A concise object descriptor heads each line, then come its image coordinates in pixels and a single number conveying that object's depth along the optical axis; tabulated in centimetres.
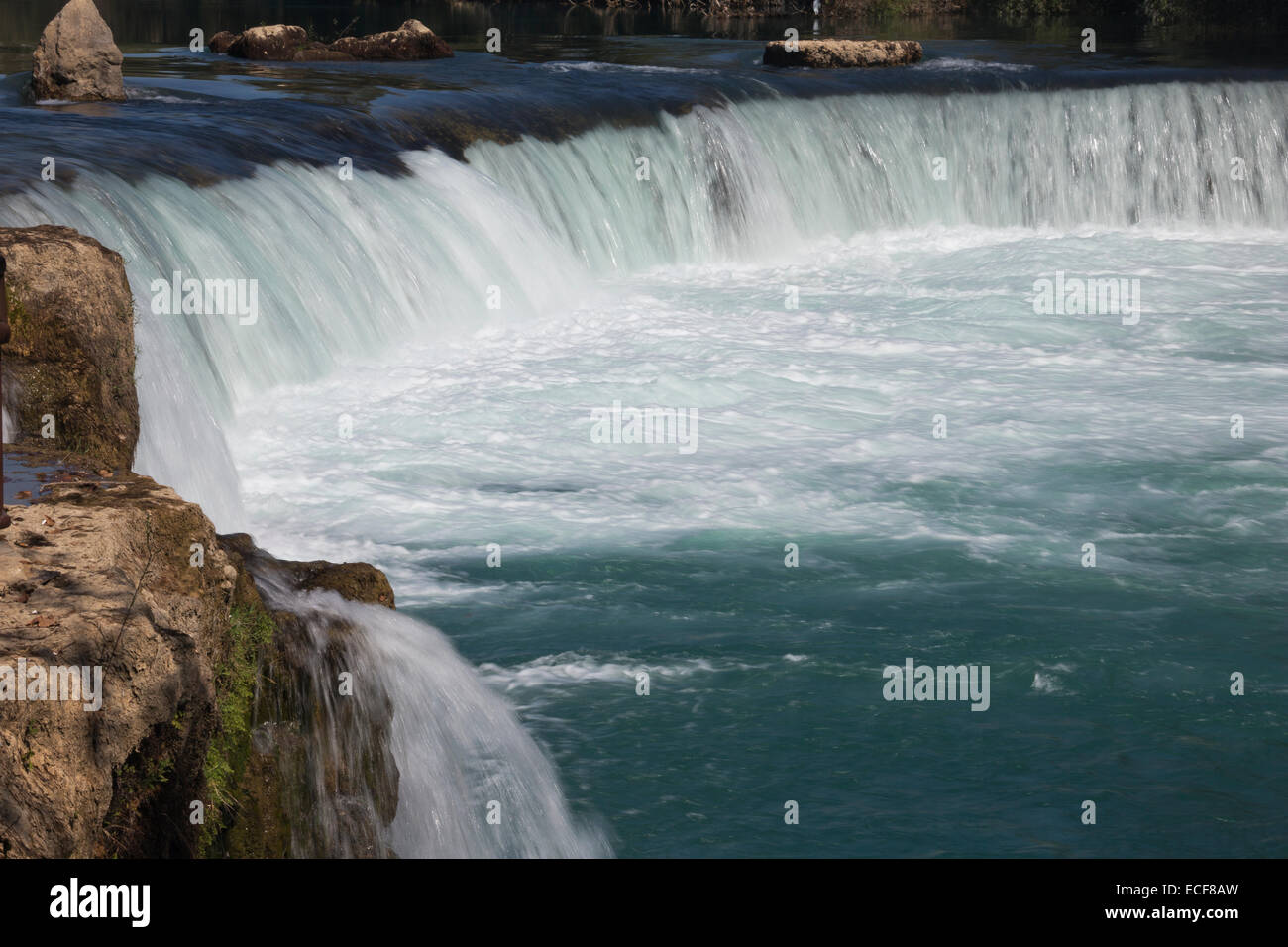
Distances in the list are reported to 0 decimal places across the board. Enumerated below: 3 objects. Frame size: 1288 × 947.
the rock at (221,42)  2189
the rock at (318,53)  2098
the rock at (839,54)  2269
